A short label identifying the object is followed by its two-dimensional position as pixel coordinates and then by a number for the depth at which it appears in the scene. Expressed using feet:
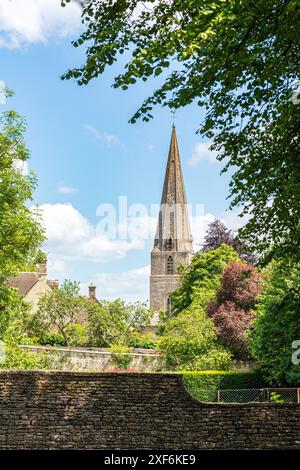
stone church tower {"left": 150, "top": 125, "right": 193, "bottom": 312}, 307.99
